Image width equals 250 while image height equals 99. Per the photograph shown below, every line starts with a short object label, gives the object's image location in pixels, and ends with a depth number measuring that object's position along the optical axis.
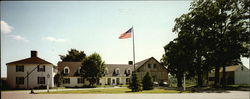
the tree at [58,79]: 43.93
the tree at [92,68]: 45.28
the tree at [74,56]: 68.56
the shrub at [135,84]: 27.45
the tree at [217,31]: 33.75
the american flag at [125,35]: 27.52
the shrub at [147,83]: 31.45
